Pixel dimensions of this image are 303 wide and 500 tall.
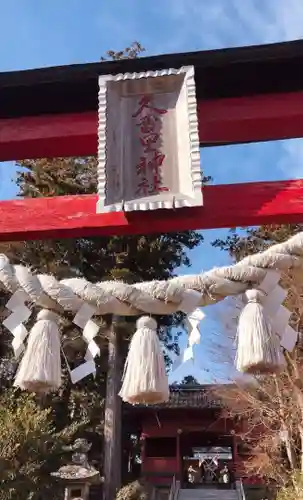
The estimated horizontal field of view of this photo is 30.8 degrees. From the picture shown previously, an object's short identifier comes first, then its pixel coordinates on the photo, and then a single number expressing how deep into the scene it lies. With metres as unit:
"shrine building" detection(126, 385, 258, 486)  16.39
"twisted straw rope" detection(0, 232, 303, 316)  1.80
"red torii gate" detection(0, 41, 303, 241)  2.77
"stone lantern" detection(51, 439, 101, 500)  11.20
